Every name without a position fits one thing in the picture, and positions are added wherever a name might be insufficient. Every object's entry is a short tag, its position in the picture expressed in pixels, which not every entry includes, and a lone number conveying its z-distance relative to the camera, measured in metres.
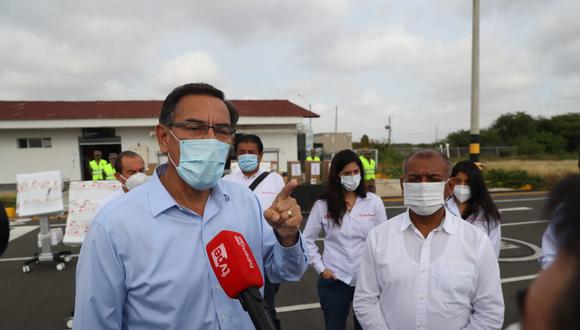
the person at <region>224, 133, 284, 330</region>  3.80
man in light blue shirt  1.31
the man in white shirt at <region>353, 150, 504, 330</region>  1.71
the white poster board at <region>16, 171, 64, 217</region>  5.61
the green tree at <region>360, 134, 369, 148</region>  25.54
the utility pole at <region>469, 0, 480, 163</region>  9.11
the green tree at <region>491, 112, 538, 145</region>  47.09
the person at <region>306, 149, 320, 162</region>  13.95
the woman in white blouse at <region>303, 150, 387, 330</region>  2.68
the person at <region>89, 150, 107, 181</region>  11.36
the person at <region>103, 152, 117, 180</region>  11.55
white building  16.20
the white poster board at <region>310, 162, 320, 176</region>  10.77
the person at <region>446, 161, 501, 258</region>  2.93
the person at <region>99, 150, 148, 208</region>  3.48
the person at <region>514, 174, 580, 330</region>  0.45
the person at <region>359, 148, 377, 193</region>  10.74
